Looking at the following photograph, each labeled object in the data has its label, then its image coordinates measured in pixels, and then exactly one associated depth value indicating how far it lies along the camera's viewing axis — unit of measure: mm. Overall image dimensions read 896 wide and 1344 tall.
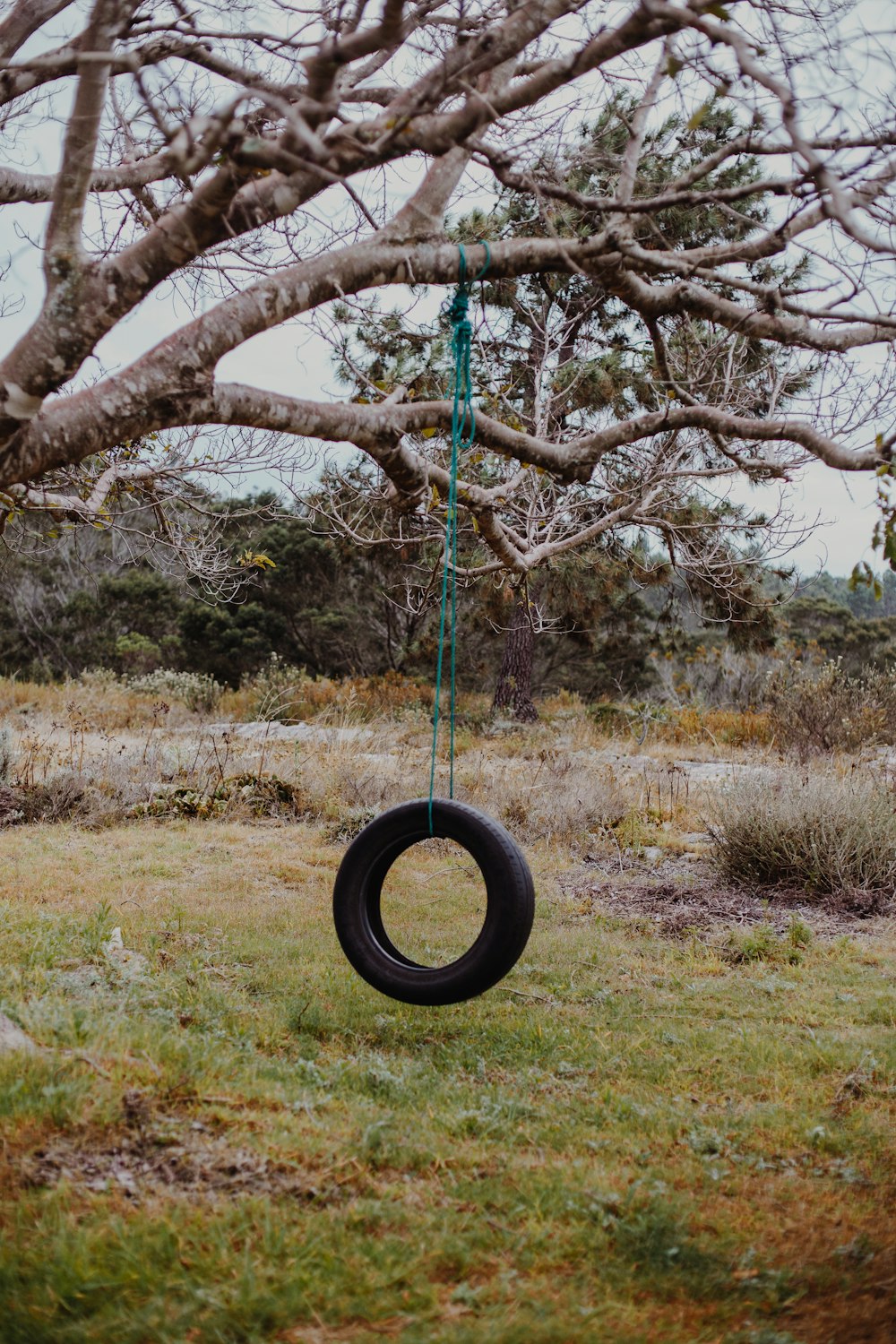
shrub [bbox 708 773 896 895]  7293
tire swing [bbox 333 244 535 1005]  3627
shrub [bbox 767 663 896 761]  12281
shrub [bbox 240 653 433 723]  15023
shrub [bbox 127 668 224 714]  16125
